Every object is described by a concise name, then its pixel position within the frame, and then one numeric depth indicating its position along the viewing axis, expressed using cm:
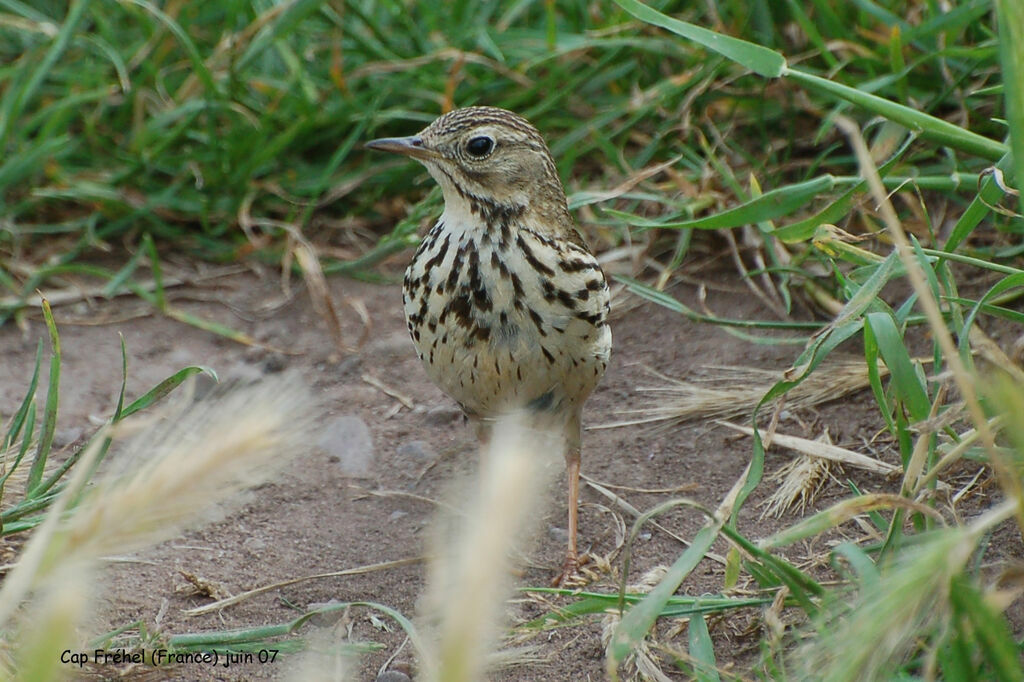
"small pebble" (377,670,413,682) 685
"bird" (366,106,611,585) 791
